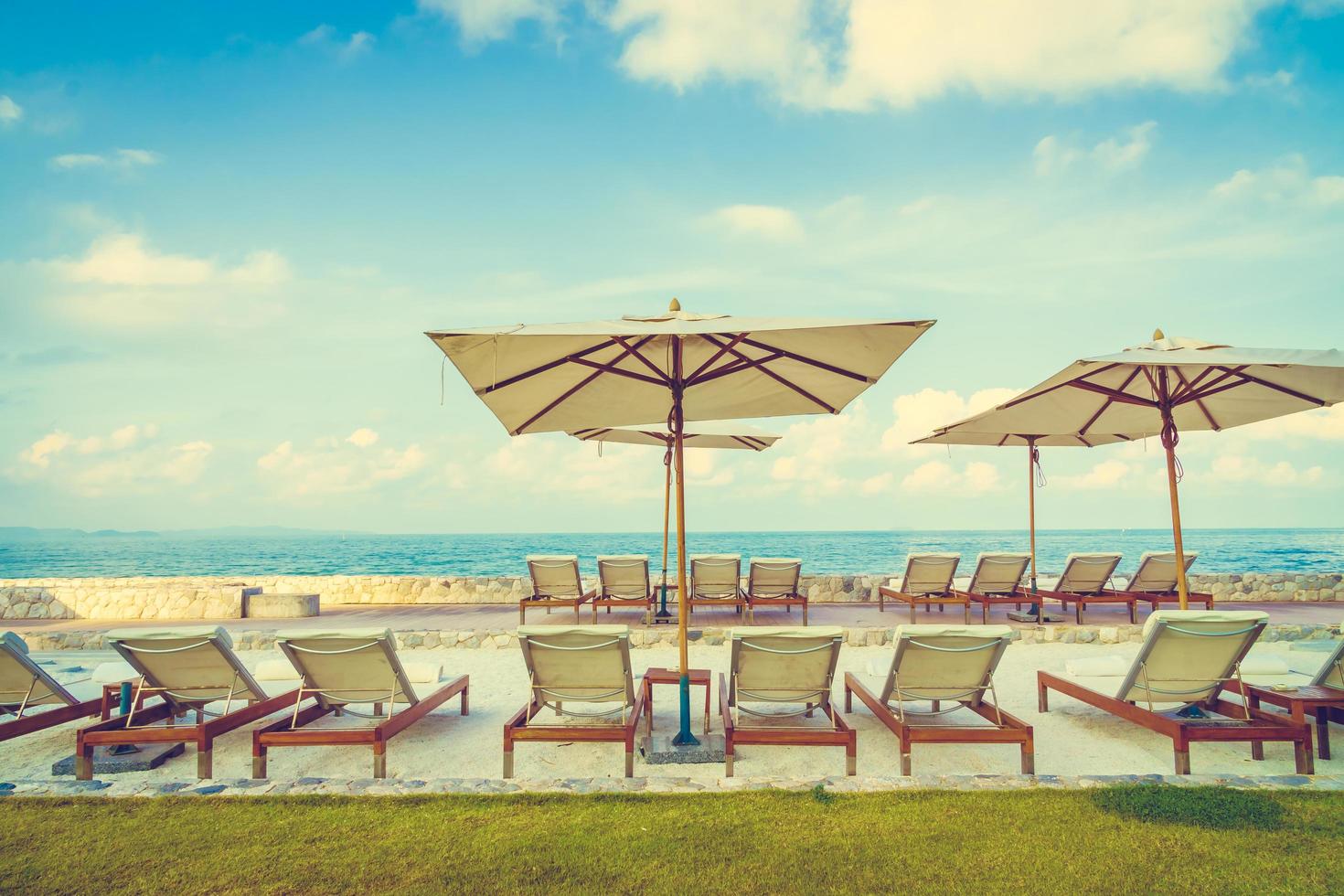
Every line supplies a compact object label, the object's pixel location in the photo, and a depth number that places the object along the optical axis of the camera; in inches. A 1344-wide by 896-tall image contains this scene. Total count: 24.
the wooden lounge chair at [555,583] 340.2
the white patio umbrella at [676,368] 147.3
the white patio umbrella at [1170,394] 180.7
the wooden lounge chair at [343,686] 142.9
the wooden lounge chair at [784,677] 141.3
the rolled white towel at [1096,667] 177.2
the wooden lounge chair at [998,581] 333.1
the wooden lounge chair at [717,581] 340.8
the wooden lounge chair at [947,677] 140.1
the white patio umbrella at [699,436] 334.6
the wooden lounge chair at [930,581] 336.5
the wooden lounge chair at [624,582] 343.9
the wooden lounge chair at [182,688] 143.6
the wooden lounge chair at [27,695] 153.9
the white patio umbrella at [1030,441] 357.4
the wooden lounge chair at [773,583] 340.2
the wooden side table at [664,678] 173.9
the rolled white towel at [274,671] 186.9
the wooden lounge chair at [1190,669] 148.1
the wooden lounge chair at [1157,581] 331.3
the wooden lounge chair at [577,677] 140.8
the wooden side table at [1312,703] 148.5
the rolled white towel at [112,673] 176.7
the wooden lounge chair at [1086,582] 329.4
